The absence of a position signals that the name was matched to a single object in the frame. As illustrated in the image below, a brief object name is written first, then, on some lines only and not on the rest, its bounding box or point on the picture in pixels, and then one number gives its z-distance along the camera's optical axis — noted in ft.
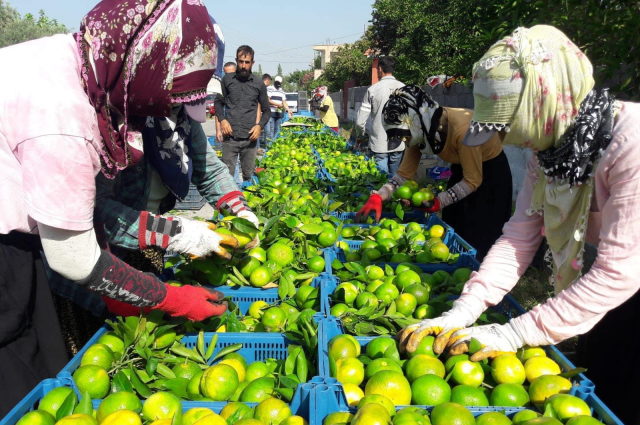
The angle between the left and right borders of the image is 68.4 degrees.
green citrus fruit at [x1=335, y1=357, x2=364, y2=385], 5.72
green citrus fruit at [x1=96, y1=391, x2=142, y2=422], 4.95
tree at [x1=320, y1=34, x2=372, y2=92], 96.68
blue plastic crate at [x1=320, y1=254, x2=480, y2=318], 7.17
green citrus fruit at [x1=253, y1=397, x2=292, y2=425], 4.85
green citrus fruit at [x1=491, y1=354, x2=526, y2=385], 5.46
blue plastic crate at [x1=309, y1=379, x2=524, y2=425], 4.84
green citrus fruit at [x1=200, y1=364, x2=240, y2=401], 5.45
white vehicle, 83.10
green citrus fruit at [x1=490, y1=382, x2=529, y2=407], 5.20
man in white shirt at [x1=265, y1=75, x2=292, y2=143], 45.06
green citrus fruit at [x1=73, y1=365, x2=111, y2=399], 5.24
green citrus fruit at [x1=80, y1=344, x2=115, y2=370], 5.57
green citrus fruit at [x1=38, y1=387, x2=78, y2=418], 4.88
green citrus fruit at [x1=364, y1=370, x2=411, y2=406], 5.30
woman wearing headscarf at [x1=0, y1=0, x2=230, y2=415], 4.58
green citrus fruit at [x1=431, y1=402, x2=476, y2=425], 4.61
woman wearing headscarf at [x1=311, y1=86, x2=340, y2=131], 43.86
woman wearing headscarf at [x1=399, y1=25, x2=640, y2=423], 5.07
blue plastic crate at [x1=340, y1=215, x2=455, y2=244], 11.13
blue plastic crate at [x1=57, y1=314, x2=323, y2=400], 6.50
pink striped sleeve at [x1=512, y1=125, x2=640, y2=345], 4.93
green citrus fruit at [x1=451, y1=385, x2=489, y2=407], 5.23
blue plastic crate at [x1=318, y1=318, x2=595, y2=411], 5.12
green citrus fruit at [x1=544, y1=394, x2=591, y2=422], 4.78
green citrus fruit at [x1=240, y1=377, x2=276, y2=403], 5.40
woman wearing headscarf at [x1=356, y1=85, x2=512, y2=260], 11.03
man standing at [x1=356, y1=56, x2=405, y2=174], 21.39
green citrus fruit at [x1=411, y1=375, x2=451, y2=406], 5.24
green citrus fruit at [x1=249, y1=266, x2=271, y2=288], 7.95
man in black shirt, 23.45
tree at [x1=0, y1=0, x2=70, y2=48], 124.57
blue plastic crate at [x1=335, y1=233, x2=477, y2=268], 9.14
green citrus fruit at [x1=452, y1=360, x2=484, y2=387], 5.53
